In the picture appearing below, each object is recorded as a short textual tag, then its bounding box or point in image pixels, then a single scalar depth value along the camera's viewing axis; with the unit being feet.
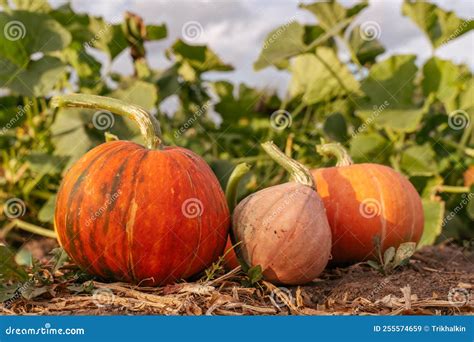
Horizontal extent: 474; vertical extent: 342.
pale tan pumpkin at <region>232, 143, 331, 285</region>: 4.69
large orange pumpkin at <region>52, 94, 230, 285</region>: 4.58
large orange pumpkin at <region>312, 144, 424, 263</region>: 5.23
